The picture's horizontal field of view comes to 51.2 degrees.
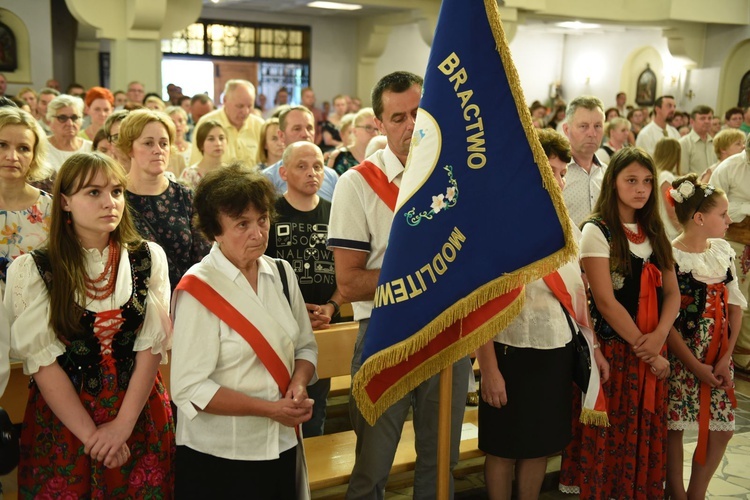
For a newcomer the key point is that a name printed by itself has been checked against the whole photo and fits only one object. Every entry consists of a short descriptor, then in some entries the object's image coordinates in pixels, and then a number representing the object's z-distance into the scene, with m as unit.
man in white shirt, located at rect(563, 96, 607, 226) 4.11
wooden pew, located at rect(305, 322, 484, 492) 3.09
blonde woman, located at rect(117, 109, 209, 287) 3.32
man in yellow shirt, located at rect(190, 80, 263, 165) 6.05
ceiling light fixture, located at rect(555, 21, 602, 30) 15.50
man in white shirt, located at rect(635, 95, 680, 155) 10.17
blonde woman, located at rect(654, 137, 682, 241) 5.86
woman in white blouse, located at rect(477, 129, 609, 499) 2.85
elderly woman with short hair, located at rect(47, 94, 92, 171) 4.78
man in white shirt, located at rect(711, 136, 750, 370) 5.74
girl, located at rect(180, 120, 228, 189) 4.99
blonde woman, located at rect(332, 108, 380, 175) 5.89
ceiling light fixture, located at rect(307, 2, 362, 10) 12.91
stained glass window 14.61
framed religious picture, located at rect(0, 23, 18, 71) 12.22
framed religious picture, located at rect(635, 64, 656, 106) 16.52
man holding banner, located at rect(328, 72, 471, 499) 2.57
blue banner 2.06
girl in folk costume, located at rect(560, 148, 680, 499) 3.22
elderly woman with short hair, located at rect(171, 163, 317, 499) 2.19
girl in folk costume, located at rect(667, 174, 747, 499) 3.45
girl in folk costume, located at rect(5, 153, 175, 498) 2.24
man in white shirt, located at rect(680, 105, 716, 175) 8.96
